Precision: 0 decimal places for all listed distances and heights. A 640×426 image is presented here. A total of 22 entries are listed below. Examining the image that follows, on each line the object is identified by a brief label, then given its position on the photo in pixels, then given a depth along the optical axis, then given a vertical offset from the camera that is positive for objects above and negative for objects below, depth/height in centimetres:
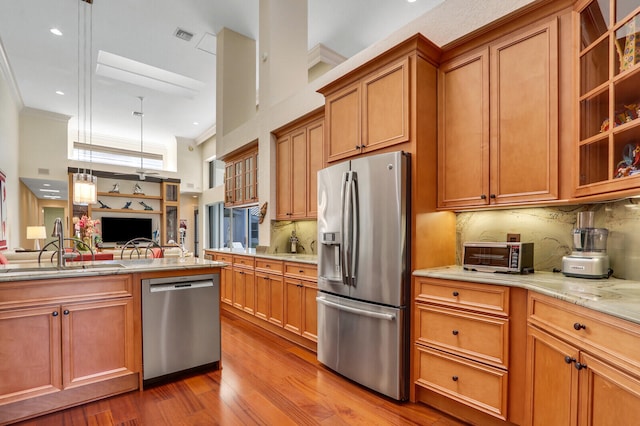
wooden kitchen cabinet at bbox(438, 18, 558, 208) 196 +60
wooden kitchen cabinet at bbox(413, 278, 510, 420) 186 -83
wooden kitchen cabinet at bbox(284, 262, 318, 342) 314 -91
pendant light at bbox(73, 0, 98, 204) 371 +264
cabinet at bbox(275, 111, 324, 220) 375 +56
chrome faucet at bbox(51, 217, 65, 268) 243 -19
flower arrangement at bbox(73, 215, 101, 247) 432 -23
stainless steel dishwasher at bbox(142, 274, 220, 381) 246 -92
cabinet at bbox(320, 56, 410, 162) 239 +82
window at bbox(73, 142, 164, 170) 950 +170
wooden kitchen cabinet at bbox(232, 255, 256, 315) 409 -98
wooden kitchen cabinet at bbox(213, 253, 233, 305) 463 -103
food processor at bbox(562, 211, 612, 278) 184 -25
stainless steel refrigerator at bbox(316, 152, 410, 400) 228 -48
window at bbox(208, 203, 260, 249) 614 -34
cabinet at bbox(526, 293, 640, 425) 117 -66
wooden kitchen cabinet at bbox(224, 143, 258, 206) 507 +57
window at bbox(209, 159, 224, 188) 1011 +115
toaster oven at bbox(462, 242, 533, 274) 207 -31
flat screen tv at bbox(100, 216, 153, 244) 903 -54
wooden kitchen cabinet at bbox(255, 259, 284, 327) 358 -94
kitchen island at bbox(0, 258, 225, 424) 201 -85
